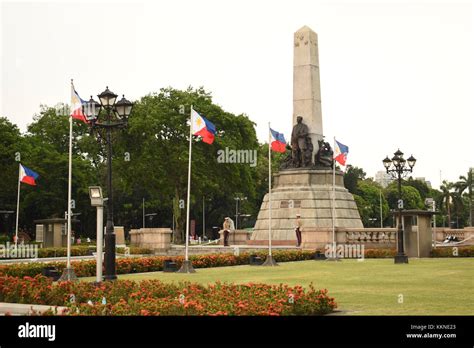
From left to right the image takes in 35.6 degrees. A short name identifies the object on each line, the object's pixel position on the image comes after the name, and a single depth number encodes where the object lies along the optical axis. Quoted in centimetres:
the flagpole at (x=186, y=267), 2919
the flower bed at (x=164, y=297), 1328
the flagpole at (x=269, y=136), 3859
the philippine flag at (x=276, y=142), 3888
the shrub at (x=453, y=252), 3953
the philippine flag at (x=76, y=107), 2678
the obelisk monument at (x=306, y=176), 4956
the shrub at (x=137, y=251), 4795
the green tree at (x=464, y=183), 12419
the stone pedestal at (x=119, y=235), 5895
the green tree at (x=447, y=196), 12864
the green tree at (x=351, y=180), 12388
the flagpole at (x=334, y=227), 3908
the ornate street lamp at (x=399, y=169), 3381
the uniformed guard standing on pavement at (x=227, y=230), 5128
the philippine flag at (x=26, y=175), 4256
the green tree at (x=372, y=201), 12825
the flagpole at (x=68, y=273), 2522
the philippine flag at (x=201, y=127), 3180
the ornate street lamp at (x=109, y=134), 2236
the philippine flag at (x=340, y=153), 4275
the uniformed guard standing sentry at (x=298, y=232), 4475
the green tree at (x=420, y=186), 14725
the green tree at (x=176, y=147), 6506
